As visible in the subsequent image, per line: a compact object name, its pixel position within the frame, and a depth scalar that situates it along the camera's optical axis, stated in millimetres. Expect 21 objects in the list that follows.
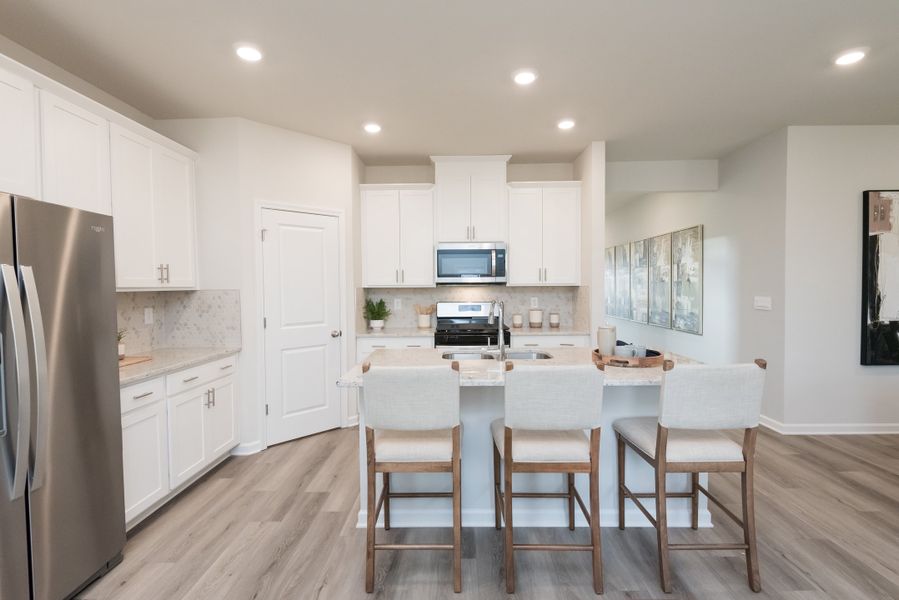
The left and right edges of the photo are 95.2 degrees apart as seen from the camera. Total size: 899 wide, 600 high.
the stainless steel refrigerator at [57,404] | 1494
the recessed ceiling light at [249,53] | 2350
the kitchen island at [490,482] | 2305
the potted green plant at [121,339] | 2686
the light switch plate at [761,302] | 3842
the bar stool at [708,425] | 1752
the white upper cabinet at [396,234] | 4324
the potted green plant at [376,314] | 4379
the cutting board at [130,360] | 2518
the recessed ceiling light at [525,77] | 2624
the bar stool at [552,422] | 1731
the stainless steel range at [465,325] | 4139
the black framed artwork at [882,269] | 3529
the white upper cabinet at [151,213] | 2551
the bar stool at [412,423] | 1729
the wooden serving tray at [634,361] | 2211
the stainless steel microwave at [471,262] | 4199
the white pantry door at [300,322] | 3496
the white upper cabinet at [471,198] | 4285
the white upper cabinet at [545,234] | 4328
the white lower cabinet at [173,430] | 2232
